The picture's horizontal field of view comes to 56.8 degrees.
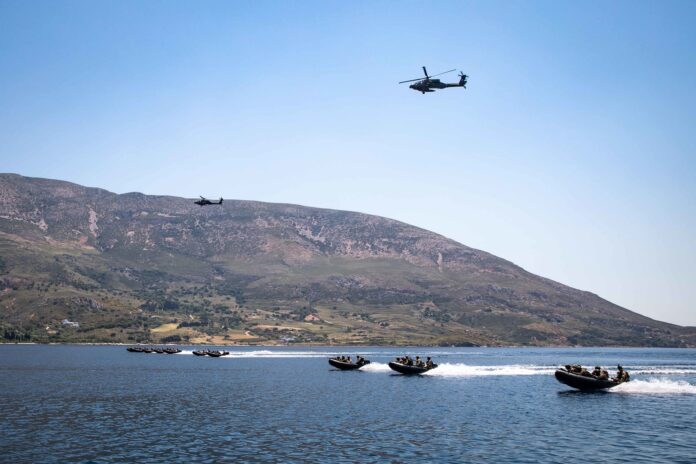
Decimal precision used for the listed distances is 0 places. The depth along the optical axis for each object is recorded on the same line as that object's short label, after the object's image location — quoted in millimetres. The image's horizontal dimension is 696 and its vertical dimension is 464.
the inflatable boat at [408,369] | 139250
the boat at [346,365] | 157500
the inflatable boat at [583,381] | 101688
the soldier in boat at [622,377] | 102812
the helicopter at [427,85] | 109250
